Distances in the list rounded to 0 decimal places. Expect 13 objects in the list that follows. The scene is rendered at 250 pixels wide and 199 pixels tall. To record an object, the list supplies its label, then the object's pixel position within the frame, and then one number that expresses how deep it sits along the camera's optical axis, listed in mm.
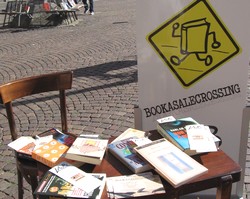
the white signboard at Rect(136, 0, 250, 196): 2320
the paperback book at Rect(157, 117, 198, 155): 1909
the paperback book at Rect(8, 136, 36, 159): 2091
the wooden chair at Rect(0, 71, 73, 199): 2580
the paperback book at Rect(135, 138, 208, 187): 1649
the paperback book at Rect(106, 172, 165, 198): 1610
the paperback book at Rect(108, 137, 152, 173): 1771
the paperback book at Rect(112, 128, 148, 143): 2138
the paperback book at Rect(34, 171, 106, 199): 1534
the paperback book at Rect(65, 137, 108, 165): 1827
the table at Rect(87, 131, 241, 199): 1678
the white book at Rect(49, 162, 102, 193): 1602
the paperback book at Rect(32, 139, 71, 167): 1916
